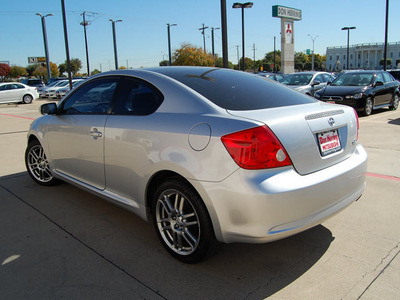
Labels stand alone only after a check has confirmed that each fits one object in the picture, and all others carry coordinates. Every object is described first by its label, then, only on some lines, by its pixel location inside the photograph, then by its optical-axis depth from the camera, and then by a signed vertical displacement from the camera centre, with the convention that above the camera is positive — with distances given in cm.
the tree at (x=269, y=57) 13308 +829
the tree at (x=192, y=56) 4225 +292
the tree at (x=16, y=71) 8931 +425
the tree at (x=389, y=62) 12827 +385
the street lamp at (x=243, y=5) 2567 +529
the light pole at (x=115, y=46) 3855 +410
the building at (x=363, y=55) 13525 +758
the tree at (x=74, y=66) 8881 +522
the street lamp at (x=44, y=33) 3781 +571
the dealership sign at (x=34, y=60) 5791 +467
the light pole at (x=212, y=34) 5515 +718
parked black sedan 1180 -57
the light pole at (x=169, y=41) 4739 +542
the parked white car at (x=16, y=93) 2328 -29
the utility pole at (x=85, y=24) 3656 +629
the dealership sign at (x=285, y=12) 3072 +566
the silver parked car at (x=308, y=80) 1435 -17
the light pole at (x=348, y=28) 4657 +600
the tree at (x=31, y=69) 10174 +543
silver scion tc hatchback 240 -57
